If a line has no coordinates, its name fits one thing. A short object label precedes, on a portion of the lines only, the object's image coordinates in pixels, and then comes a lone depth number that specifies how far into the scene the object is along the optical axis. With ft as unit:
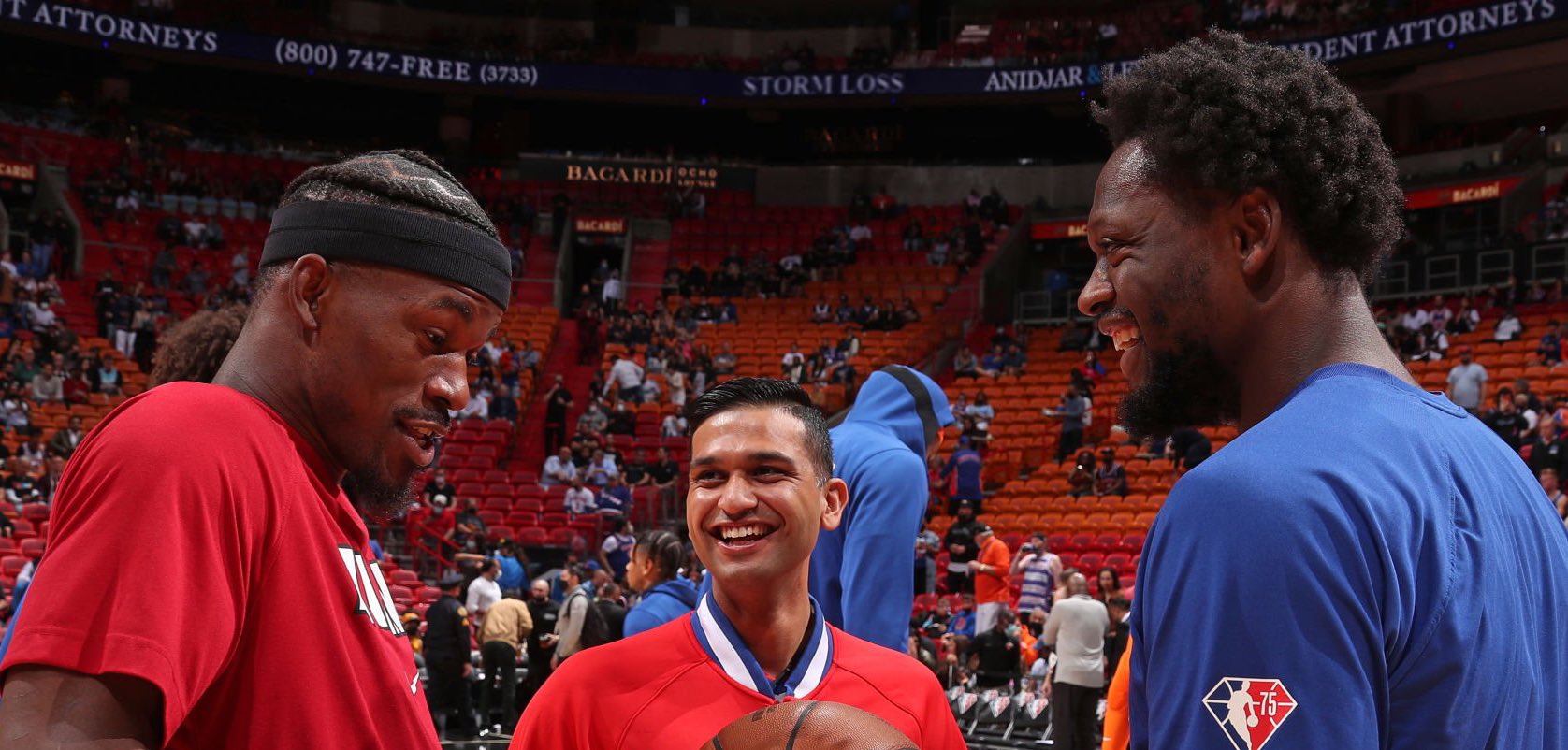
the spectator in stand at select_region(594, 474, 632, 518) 60.75
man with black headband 4.80
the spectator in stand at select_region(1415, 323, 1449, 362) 64.23
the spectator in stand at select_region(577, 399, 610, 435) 69.44
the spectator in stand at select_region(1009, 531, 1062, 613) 41.83
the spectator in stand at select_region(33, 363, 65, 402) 62.59
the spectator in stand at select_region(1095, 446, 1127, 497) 59.36
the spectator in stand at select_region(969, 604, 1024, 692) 39.55
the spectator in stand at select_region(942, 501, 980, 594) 44.70
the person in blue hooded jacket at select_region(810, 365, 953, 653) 12.83
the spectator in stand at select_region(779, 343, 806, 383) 73.36
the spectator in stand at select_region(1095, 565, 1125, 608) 36.52
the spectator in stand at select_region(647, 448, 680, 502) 62.95
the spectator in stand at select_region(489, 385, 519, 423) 71.87
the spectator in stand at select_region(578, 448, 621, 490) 63.77
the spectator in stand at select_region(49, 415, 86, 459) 54.75
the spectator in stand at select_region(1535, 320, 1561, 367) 59.11
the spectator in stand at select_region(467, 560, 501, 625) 42.80
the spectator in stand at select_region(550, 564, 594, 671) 33.17
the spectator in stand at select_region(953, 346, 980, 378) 78.07
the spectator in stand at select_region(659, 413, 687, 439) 69.41
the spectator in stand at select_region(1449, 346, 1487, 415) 53.57
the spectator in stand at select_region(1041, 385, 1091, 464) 66.85
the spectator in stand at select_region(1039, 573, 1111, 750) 31.68
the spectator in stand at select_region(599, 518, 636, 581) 53.52
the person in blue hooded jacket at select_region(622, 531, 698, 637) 22.08
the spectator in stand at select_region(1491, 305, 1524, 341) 63.93
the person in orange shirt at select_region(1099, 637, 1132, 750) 20.43
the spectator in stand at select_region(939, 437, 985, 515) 57.41
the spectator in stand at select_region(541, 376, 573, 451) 69.15
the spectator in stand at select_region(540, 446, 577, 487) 64.39
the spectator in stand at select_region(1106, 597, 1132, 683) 32.71
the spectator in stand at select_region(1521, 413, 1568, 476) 43.29
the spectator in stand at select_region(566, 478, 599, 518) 61.26
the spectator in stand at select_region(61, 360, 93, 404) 63.72
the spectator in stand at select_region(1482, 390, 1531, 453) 46.14
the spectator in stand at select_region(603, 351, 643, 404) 73.56
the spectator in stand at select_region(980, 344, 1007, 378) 77.96
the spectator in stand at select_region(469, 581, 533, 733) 38.37
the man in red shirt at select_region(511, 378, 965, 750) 8.56
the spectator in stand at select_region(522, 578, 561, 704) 39.52
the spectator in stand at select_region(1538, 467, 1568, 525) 38.91
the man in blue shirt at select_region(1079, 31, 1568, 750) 4.50
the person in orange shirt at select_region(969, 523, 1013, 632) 40.06
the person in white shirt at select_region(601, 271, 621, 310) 85.21
